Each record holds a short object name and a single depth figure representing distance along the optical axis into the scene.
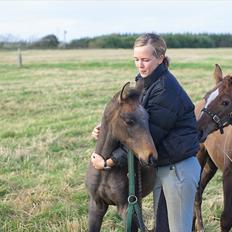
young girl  3.71
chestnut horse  5.03
